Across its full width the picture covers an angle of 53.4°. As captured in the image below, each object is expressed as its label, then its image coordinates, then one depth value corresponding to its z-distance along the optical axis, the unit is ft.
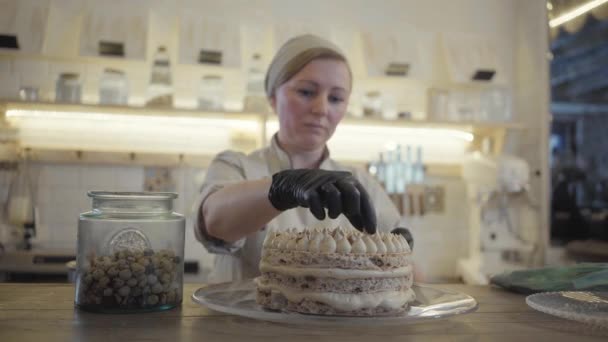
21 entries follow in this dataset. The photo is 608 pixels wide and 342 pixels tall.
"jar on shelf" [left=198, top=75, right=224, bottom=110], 9.90
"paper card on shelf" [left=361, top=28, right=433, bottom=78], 10.63
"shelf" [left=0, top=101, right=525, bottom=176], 9.89
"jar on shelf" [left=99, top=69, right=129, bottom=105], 9.53
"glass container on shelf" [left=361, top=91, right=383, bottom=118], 10.54
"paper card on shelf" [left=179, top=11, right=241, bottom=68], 9.93
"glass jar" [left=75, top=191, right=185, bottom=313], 2.88
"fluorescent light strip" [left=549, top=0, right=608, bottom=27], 10.19
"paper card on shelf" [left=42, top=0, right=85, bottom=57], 10.06
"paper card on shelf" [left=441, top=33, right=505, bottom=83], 10.85
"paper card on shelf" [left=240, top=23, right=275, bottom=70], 10.68
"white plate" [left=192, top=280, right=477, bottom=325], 2.61
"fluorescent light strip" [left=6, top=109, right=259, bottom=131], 10.07
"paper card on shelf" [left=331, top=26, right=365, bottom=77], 11.07
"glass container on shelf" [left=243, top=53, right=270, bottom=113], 9.81
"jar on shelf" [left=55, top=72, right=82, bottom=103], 9.45
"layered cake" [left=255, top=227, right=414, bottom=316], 2.85
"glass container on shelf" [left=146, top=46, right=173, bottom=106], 9.84
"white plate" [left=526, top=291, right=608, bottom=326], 2.82
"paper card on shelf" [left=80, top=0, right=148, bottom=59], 9.62
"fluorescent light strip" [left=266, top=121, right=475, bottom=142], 10.86
